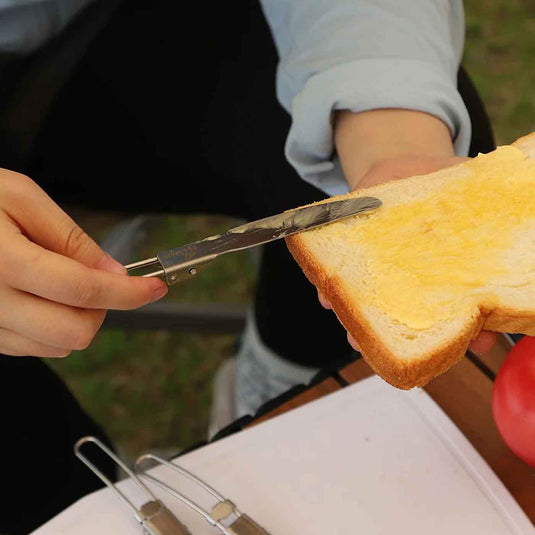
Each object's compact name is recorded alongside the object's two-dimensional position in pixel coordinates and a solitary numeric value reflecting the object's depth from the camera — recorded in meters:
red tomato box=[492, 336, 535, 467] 0.65
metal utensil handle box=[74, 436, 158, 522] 0.66
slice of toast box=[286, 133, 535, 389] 0.61
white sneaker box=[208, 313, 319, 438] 1.18
